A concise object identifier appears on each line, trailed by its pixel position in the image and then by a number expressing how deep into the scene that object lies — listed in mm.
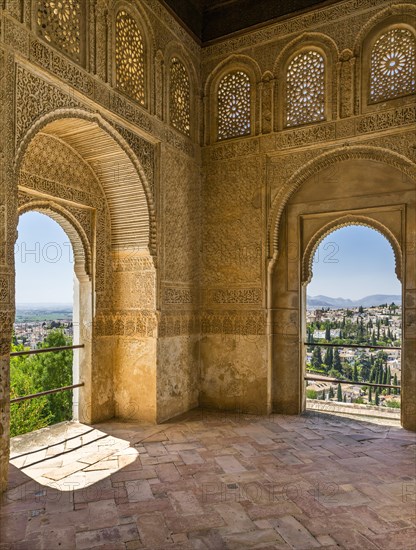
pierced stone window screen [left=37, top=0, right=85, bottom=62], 4234
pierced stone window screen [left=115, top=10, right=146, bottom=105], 5285
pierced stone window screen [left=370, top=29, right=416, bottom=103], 5602
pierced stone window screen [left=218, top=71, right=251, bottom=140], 6648
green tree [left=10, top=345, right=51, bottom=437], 14828
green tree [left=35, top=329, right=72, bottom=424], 16891
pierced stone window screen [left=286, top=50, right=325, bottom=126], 6168
